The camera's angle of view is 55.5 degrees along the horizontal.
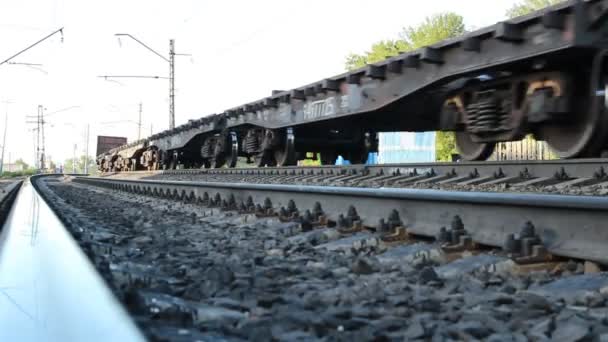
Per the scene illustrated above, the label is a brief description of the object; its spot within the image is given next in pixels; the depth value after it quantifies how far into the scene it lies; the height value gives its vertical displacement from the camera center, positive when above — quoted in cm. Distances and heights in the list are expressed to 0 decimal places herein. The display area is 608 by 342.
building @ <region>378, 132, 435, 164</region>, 3250 +122
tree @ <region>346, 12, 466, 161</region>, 5041 +1196
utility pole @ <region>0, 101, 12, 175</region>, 4425 +227
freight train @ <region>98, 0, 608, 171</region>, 547 +103
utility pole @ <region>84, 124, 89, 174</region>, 6675 +232
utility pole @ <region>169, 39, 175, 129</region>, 2691 +413
